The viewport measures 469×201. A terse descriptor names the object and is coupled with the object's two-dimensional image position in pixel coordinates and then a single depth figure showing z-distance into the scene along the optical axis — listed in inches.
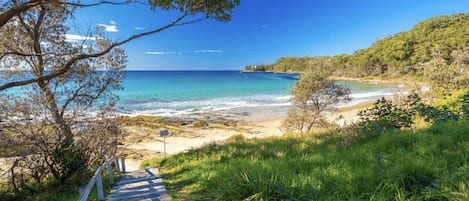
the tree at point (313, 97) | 636.7
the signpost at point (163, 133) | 531.4
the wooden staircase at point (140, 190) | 169.9
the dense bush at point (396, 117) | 236.1
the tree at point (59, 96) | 227.3
